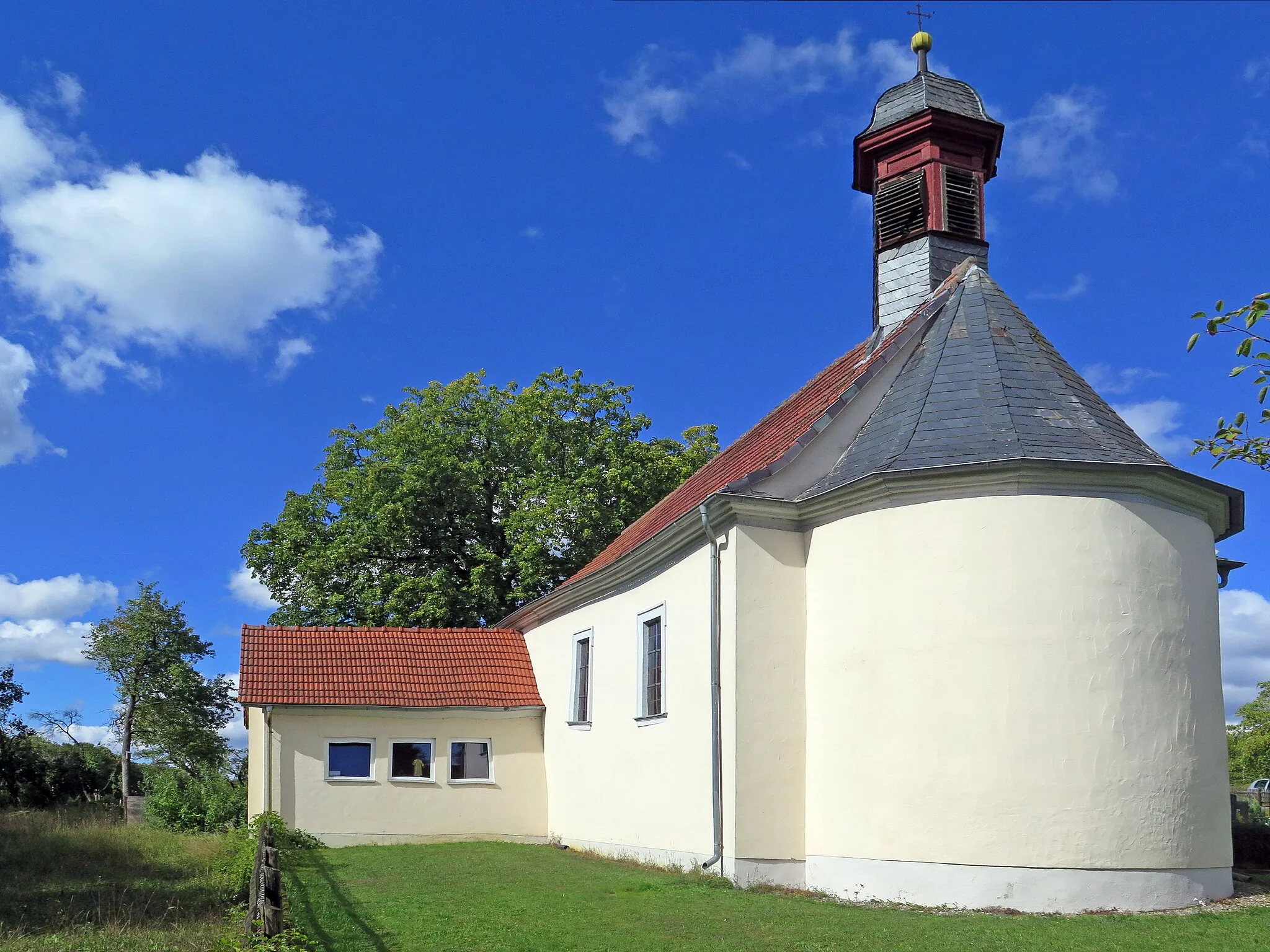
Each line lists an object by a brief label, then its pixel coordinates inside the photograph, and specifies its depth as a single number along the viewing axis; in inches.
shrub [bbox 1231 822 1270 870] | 633.0
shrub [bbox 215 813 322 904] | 542.6
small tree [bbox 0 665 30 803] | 1327.5
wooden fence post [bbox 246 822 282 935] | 320.2
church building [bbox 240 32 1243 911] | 481.4
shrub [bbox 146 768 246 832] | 943.7
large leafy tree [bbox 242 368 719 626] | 1189.1
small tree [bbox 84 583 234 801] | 1466.5
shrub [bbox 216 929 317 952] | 300.3
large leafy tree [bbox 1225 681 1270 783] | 1876.2
